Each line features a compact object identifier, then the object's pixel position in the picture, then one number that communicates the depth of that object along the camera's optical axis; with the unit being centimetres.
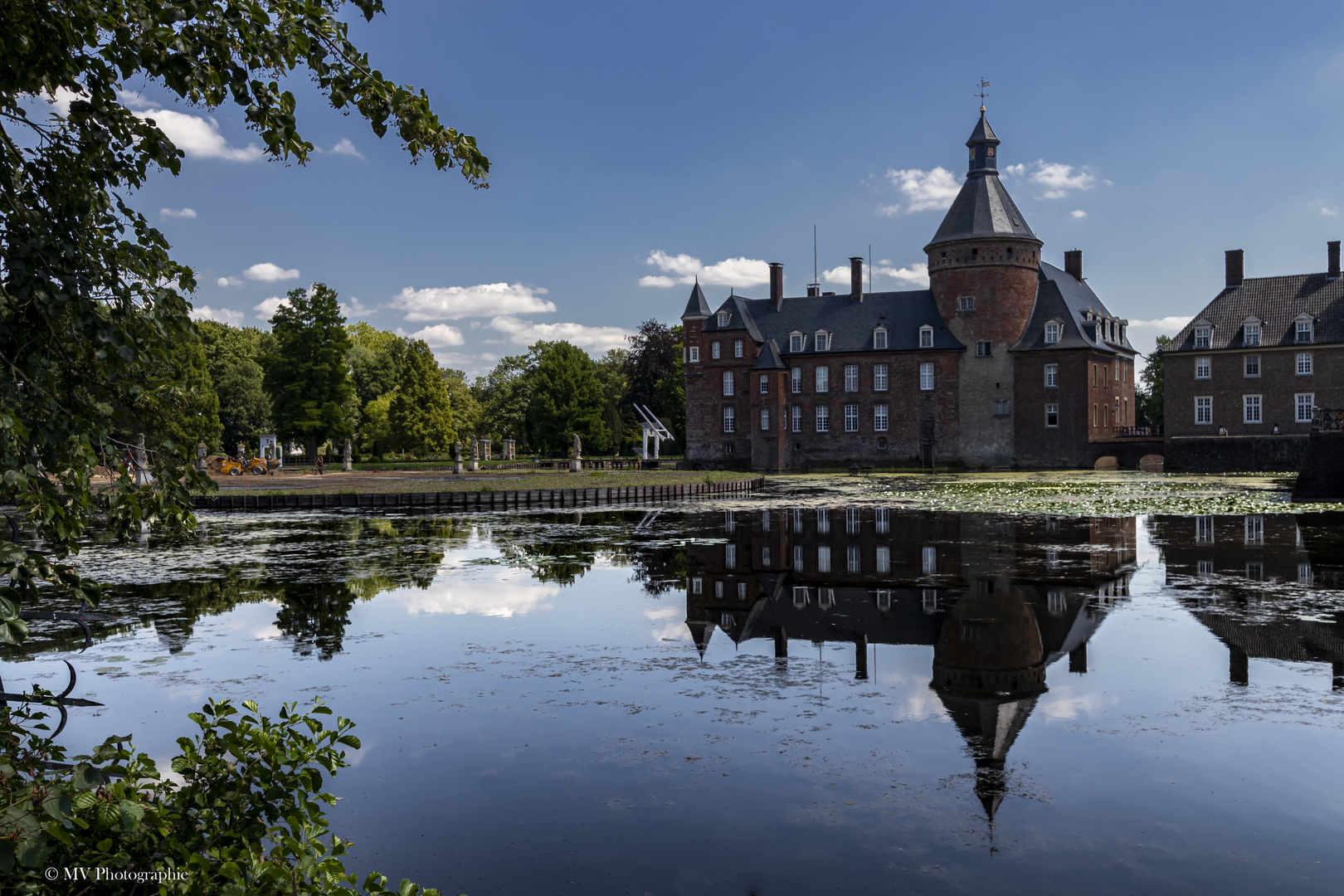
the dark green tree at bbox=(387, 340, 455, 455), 8181
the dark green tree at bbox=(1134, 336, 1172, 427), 8694
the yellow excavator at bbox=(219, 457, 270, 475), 5843
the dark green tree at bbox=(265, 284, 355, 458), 7056
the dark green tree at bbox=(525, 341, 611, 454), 8600
